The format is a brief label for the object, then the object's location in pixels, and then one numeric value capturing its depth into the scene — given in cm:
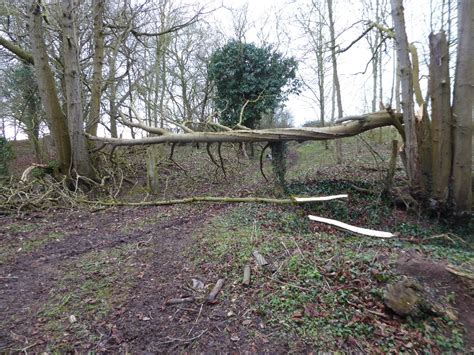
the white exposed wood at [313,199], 536
